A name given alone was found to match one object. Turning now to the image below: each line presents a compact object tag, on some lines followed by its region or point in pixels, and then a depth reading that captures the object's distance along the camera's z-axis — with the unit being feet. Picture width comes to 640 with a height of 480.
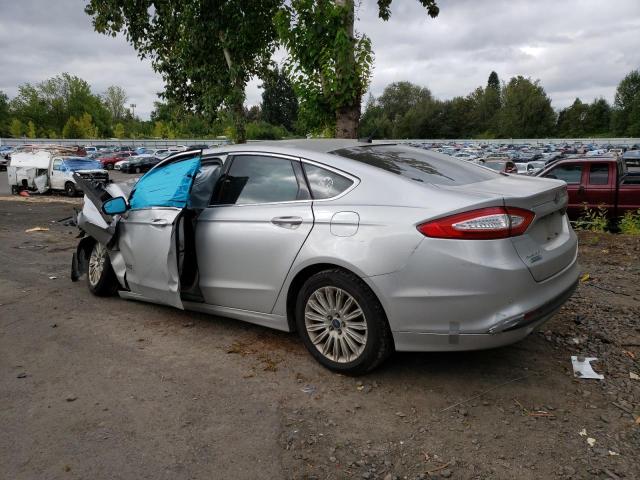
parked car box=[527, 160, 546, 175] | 96.00
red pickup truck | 34.78
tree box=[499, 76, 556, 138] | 331.77
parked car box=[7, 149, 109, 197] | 70.59
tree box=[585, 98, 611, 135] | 326.65
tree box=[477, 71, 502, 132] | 372.05
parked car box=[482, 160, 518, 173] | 62.07
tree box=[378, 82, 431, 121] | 419.33
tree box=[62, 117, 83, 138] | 273.95
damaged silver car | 9.96
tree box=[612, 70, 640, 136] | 286.05
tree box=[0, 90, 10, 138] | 277.03
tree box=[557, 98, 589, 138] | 328.29
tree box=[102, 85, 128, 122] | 370.53
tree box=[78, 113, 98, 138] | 279.53
